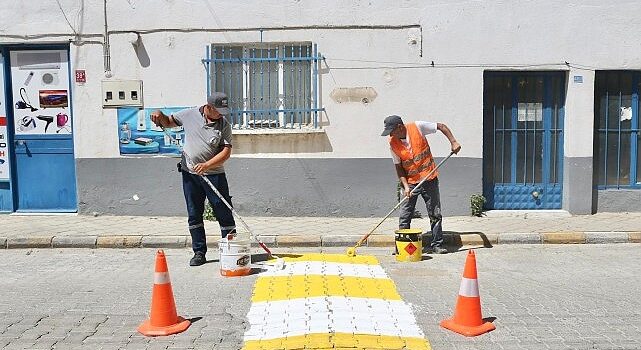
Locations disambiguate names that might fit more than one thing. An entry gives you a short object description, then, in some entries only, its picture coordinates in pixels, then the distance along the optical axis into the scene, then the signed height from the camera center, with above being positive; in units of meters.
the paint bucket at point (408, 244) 7.82 -1.40
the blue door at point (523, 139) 10.52 -0.25
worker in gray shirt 7.40 -0.34
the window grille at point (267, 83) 10.35 +0.70
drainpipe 10.37 +1.18
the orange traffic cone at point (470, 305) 5.26 -1.43
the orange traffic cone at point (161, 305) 5.31 -1.41
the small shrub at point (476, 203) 10.31 -1.23
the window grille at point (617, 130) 10.50 -0.12
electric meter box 10.40 +0.59
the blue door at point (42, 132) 10.59 -0.02
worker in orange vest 8.12 -0.47
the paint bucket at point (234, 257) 7.00 -1.36
